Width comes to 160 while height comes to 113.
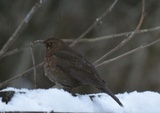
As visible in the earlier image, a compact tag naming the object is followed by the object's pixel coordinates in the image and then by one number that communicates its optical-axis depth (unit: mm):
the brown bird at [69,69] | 7945
